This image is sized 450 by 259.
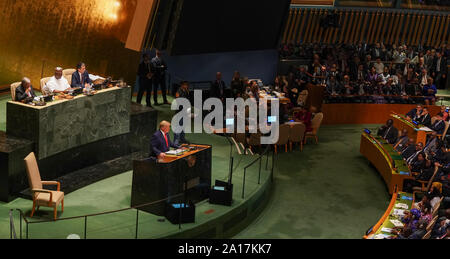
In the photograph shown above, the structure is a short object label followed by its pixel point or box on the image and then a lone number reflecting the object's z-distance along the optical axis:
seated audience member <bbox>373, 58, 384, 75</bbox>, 19.52
